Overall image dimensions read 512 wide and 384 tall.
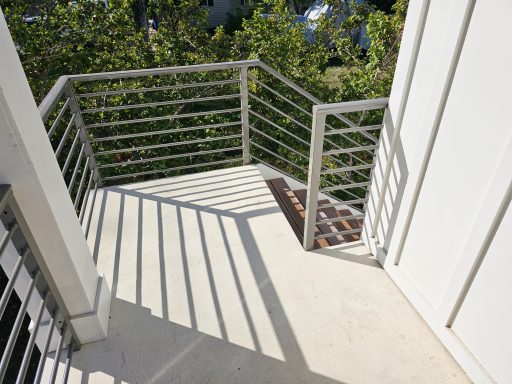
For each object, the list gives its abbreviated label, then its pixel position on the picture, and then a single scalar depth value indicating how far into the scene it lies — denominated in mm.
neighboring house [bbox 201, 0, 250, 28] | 16578
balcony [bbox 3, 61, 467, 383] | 1840
